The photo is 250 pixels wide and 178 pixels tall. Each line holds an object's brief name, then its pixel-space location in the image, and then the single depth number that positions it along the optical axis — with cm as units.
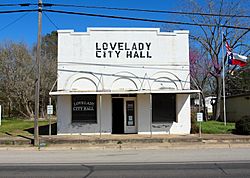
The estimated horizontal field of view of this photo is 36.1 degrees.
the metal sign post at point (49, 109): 2198
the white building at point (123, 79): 2398
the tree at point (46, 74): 4406
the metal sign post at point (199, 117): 2156
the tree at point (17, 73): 4250
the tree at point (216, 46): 4097
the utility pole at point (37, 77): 2059
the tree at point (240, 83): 5033
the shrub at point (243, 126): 2319
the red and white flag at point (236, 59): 2962
